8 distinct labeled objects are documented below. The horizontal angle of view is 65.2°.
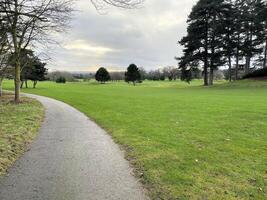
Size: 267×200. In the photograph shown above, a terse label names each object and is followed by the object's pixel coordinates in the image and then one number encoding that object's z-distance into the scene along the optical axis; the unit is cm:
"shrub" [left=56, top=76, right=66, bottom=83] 6255
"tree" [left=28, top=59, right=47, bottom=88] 3651
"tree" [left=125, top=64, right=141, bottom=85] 5273
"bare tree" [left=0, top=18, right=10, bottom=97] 1255
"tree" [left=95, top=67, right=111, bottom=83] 5520
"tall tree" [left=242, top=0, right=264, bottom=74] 3310
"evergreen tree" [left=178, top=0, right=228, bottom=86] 3248
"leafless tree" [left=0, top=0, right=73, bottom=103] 614
